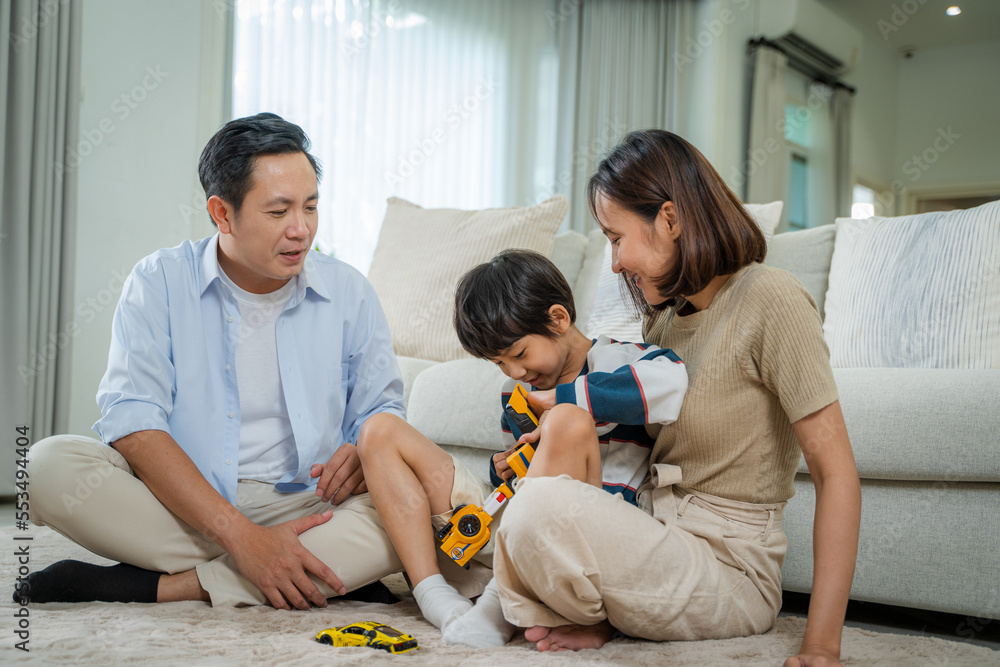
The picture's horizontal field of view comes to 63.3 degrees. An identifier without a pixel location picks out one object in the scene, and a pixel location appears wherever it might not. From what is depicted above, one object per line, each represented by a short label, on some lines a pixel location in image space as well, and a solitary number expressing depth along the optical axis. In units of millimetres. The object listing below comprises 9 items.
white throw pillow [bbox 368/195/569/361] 2354
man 1260
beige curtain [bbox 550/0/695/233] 4426
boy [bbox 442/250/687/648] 1106
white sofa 1326
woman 997
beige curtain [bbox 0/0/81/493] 2557
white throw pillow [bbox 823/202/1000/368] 1721
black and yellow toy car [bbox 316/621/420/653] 1044
